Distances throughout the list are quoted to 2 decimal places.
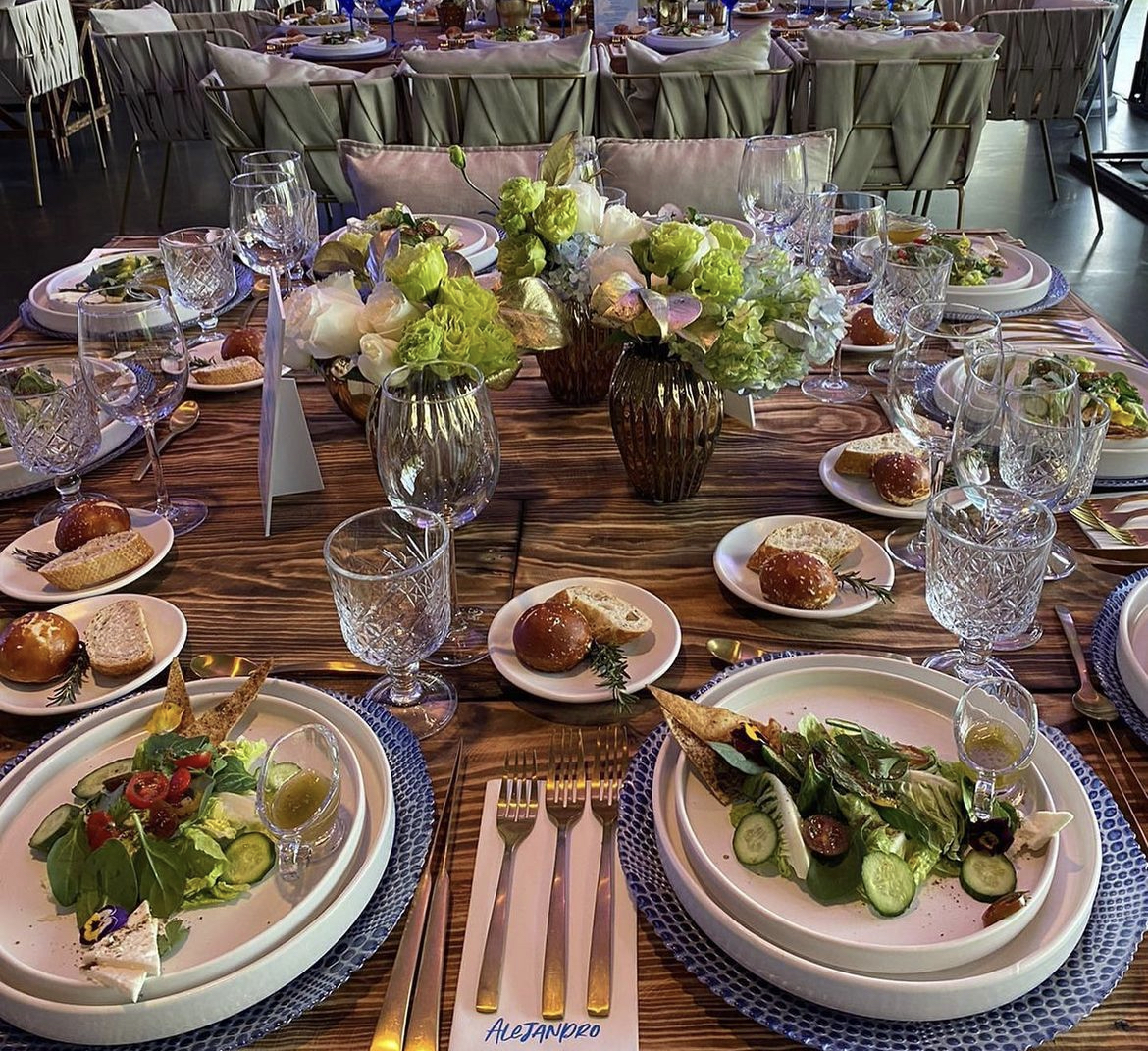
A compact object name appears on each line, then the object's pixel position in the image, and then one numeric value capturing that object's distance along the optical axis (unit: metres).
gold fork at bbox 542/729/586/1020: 0.73
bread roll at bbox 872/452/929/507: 1.30
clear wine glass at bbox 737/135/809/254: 1.67
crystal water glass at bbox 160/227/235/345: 1.73
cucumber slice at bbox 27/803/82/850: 0.82
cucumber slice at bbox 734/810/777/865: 0.78
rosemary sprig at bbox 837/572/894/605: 1.14
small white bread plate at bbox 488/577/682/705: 1.01
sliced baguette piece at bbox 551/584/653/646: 1.06
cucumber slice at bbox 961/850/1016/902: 0.75
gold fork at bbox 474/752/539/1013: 0.73
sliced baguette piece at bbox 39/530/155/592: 1.19
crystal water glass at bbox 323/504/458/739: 0.92
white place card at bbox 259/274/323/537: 1.27
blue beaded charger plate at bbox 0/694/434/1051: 0.71
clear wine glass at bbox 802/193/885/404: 1.60
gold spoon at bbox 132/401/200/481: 1.54
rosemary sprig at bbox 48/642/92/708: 1.02
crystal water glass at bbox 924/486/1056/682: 0.93
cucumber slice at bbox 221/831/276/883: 0.80
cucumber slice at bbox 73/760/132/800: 0.86
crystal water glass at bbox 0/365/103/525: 1.24
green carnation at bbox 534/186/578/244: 1.24
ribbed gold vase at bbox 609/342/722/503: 1.25
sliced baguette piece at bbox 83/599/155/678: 1.05
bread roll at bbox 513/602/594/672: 1.03
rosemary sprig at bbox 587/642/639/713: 1.00
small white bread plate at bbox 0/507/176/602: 1.18
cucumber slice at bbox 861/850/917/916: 0.74
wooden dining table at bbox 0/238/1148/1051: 0.74
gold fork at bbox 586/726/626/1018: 0.73
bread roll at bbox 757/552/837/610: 1.12
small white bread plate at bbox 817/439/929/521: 1.29
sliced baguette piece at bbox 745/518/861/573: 1.18
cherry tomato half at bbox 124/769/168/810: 0.80
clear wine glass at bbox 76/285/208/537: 1.28
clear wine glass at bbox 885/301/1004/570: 1.25
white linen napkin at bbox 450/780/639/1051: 0.71
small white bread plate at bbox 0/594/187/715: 1.00
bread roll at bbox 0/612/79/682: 1.03
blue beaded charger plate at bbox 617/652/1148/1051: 0.68
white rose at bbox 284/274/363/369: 1.17
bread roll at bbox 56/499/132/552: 1.25
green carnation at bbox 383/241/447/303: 1.12
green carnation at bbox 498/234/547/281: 1.26
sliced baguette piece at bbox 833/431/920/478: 1.35
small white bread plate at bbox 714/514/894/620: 1.12
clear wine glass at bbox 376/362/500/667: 1.07
